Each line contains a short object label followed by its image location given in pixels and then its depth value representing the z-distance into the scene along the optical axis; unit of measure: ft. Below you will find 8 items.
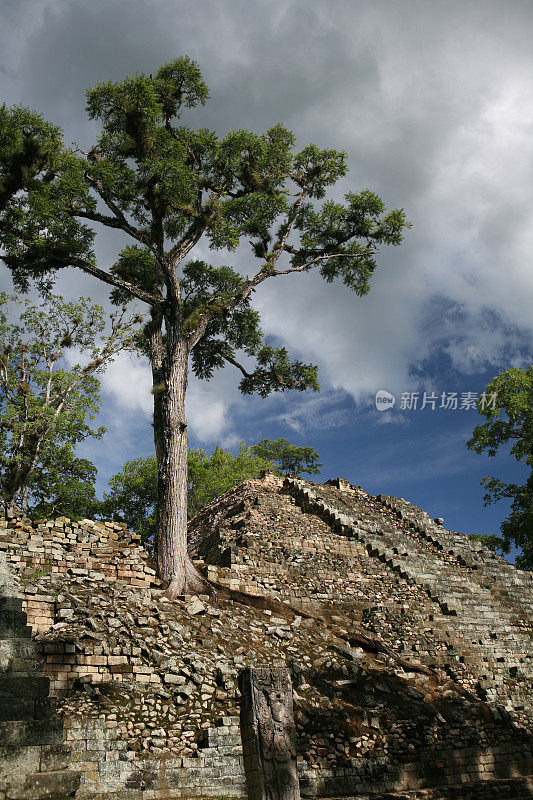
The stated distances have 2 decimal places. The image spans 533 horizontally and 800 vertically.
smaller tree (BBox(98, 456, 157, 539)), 86.43
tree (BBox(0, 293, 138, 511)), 55.93
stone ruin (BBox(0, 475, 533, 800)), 22.21
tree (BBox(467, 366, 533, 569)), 77.61
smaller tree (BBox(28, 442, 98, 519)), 66.59
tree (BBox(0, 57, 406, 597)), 44.57
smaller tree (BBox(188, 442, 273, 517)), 95.20
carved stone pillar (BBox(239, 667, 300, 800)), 20.81
